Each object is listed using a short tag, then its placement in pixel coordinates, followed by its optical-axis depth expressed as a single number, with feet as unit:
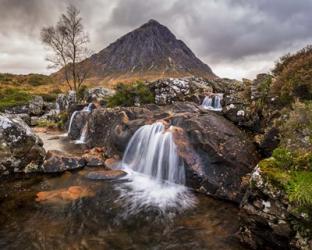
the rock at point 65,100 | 82.30
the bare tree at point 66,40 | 83.18
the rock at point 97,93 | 73.27
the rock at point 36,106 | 92.24
